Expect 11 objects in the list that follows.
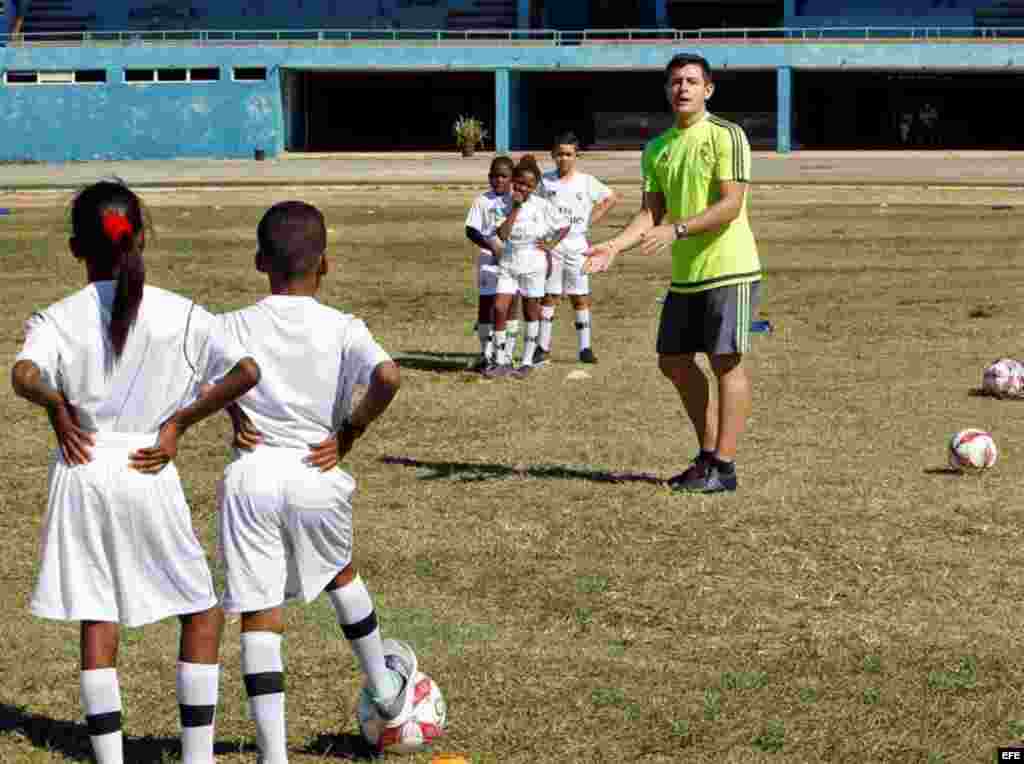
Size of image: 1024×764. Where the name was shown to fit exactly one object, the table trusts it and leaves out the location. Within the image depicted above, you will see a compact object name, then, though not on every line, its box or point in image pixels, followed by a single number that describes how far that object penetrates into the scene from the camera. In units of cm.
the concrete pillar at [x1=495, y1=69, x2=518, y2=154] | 6688
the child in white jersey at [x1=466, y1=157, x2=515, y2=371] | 1473
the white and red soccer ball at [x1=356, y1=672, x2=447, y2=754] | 587
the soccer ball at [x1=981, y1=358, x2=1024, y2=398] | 1358
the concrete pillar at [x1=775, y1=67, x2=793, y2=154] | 6600
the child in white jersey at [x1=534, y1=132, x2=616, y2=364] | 1552
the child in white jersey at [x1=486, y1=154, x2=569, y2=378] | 1479
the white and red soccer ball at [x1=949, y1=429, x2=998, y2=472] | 1059
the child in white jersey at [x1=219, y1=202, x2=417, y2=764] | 546
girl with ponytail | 522
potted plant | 6512
